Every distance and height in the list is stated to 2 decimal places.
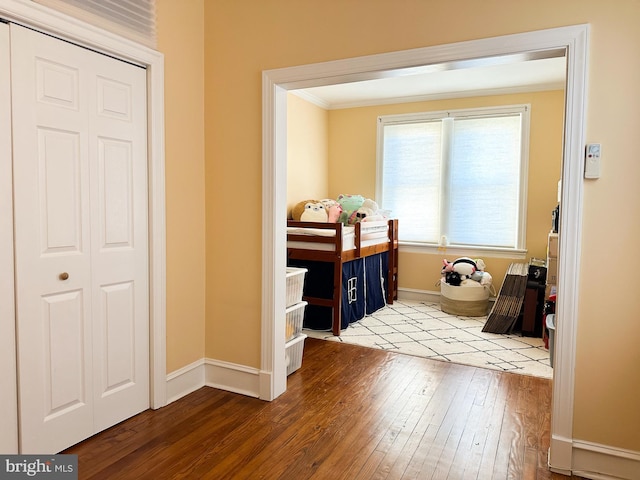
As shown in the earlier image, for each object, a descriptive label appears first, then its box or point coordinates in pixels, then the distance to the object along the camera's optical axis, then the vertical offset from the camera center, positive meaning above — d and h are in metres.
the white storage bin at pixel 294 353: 3.10 -0.99
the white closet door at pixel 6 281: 1.85 -0.30
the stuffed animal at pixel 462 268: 5.00 -0.58
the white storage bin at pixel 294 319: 3.12 -0.76
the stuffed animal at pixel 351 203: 5.24 +0.13
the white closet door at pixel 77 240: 1.96 -0.14
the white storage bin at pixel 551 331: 2.51 -0.65
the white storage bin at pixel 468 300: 4.93 -0.93
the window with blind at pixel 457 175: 5.17 +0.49
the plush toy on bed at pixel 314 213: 4.80 +0.01
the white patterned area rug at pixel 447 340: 3.51 -1.12
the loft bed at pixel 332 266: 4.16 -0.50
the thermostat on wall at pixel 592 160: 1.94 +0.25
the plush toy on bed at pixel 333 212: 4.95 +0.02
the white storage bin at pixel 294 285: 3.15 -0.51
